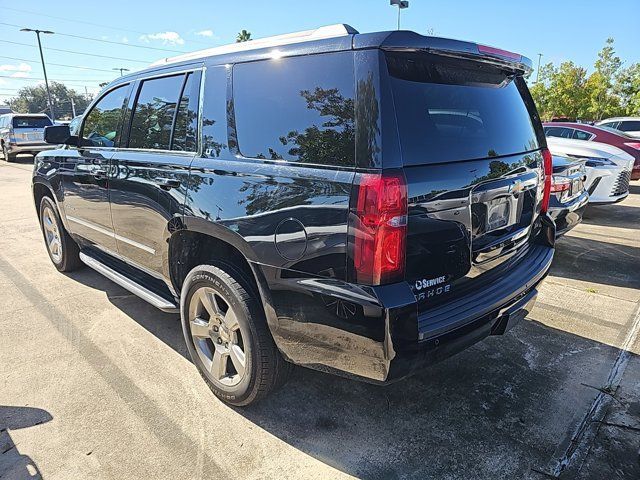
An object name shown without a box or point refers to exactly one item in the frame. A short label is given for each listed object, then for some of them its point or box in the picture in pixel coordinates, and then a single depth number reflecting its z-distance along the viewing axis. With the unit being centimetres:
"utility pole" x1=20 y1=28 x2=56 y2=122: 3254
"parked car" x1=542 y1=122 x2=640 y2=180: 967
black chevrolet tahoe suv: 193
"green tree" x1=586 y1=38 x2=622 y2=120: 3422
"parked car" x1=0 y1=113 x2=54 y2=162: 1847
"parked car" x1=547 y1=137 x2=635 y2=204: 713
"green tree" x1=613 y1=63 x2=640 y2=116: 3297
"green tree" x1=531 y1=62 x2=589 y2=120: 3575
